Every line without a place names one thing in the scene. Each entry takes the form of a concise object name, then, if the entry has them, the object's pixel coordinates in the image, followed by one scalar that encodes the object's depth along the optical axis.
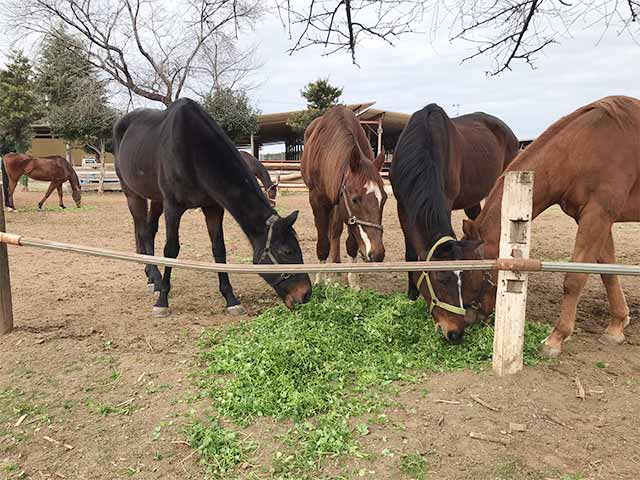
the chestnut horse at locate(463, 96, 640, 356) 2.96
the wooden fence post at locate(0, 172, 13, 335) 3.40
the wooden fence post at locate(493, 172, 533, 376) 2.45
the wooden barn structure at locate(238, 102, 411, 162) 23.95
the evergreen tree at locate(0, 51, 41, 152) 20.56
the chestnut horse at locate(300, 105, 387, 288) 3.72
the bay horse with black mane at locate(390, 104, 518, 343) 2.99
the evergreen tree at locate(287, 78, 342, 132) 23.41
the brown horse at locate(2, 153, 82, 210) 12.76
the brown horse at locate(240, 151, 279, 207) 10.50
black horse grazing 3.68
